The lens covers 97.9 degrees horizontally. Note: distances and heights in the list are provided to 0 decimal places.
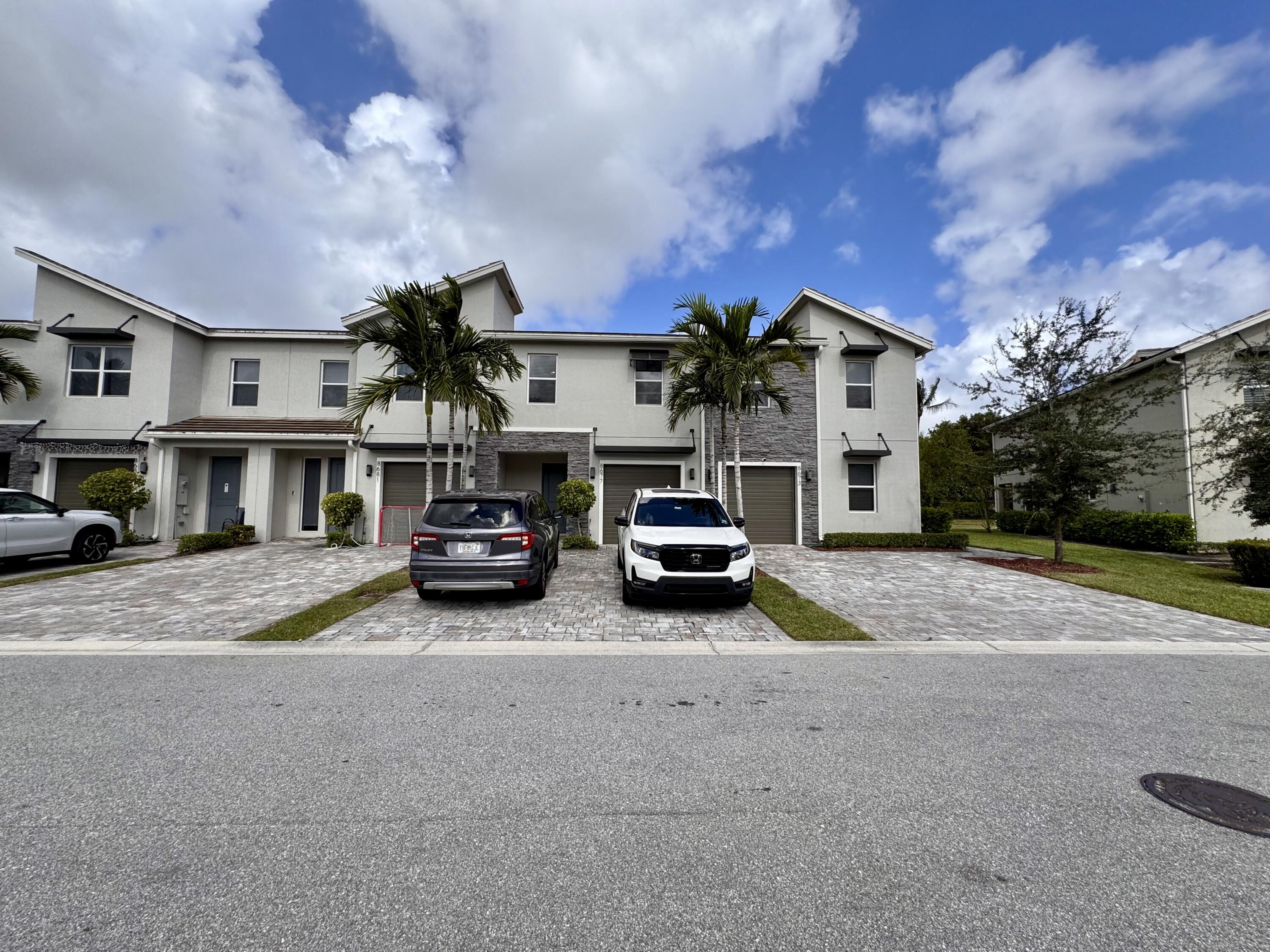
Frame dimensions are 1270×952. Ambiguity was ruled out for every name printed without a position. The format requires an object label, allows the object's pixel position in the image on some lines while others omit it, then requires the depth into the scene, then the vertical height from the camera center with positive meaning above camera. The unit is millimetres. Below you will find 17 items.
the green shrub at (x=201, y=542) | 13258 -978
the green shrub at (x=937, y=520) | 18562 -318
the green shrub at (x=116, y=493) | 14047 +219
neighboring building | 16156 +3041
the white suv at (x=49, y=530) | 10602 -609
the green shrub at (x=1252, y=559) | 10383 -878
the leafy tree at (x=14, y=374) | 15008 +3466
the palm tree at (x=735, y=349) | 11484 +3423
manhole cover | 2824 -1564
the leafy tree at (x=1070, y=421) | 11914 +2019
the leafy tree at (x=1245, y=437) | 11086 +1585
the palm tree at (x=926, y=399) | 32188 +6548
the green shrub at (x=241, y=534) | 14562 -848
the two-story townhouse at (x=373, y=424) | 15648 +2363
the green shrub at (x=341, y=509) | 14141 -135
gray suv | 7781 -589
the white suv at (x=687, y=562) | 7781 -780
